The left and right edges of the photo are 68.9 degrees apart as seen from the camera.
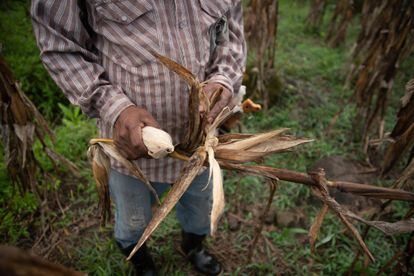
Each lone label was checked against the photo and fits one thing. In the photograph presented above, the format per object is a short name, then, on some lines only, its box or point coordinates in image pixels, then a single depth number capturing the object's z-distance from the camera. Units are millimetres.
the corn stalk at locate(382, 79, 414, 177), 1091
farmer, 836
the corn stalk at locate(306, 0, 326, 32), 3834
